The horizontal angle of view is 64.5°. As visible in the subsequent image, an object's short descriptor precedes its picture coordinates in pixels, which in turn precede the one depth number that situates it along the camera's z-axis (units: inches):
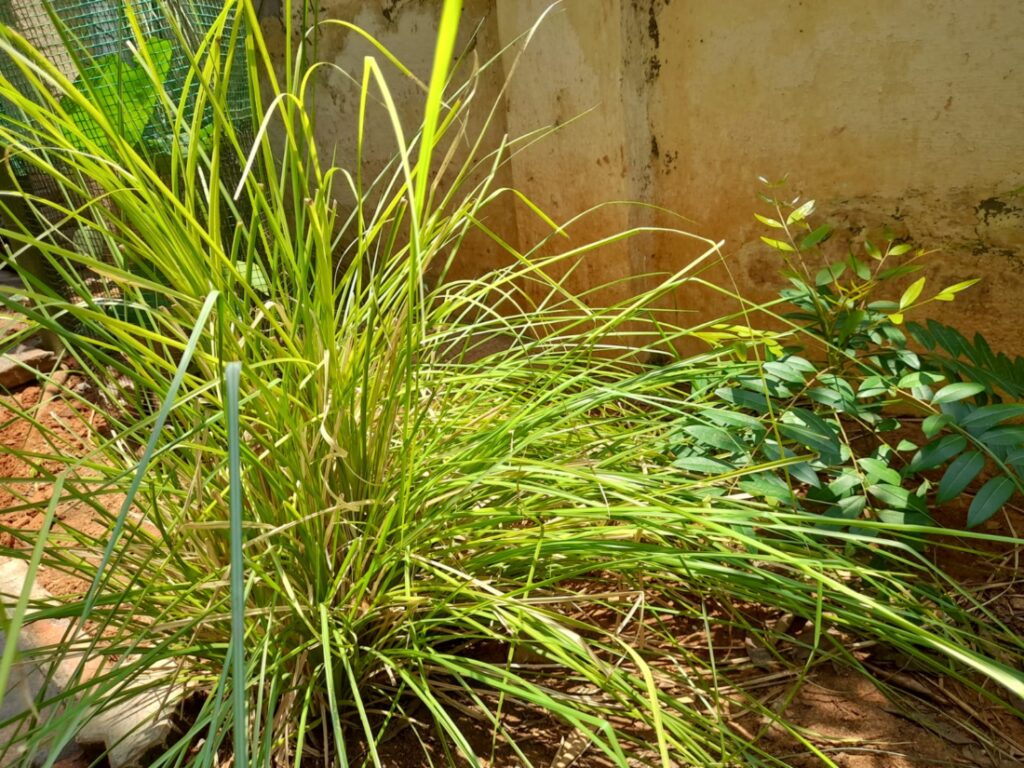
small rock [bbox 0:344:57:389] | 101.7
